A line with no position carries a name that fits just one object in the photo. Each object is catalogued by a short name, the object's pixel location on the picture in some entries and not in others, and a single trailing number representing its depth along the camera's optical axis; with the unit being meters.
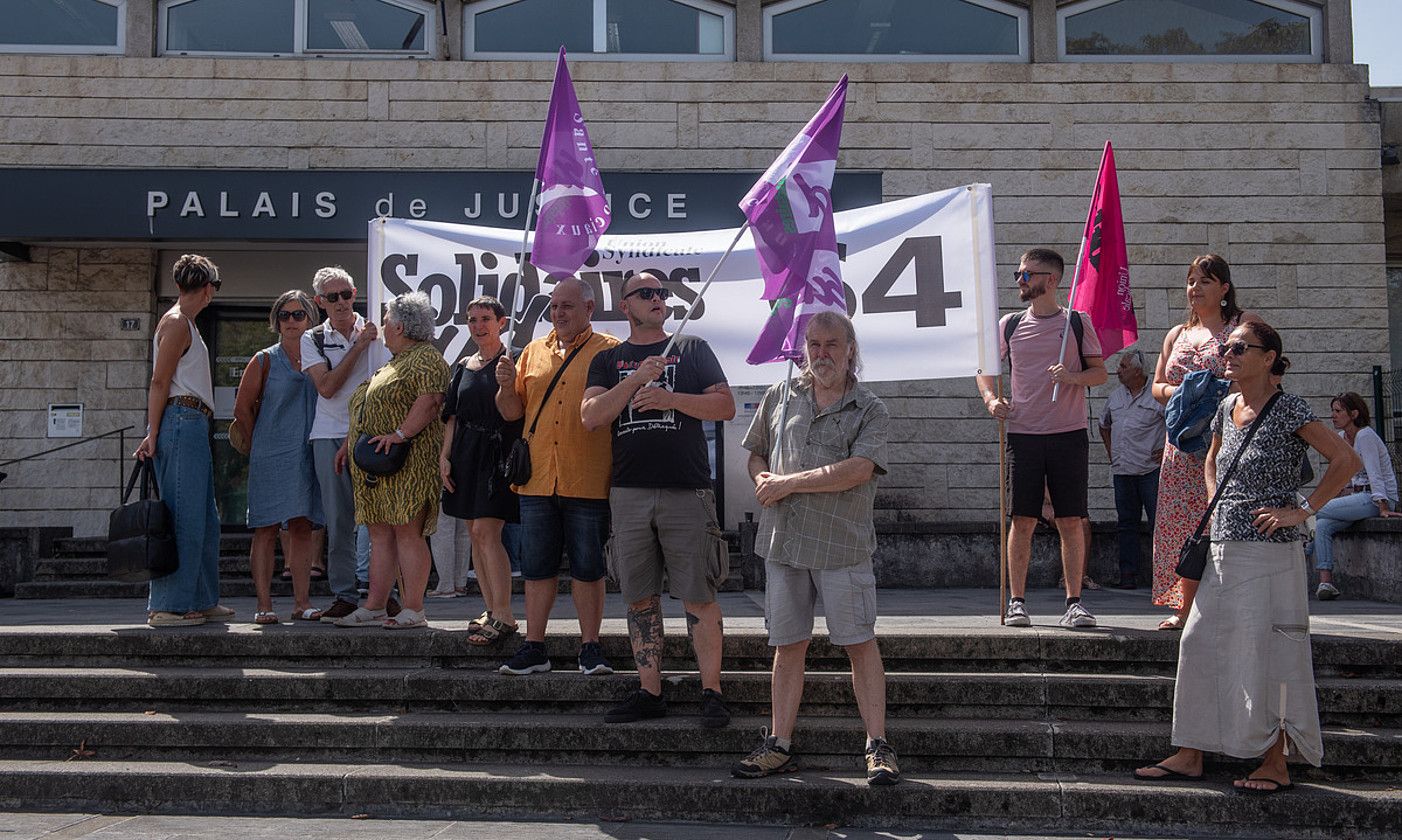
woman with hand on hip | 4.87
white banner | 7.08
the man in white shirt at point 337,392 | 6.82
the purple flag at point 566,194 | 6.18
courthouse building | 11.82
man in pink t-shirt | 6.39
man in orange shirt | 5.80
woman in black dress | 6.17
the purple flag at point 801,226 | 5.61
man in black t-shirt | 5.43
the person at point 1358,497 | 9.17
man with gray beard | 5.03
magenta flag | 6.74
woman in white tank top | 6.68
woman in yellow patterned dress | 6.41
